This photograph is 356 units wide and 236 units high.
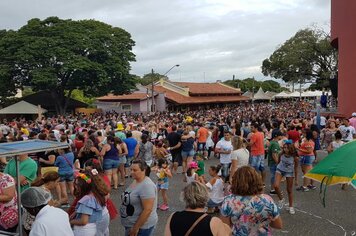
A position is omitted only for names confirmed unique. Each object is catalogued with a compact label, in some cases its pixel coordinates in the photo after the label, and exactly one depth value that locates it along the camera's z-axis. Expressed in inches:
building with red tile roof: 1815.9
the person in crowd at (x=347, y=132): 480.7
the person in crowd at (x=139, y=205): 167.9
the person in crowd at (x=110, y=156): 370.0
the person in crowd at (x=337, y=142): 394.6
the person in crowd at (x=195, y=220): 123.4
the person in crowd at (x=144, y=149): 409.4
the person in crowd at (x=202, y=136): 579.8
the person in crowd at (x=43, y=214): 127.6
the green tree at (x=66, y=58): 1413.6
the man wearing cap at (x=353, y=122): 539.8
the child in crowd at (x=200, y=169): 319.5
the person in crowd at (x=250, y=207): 141.9
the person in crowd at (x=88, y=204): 161.6
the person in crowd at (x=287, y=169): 298.8
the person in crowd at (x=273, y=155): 352.0
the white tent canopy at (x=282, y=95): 2534.4
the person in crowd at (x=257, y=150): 380.2
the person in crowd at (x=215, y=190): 289.4
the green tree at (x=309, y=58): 1825.8
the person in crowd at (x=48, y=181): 187.3
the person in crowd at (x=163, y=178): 321.1
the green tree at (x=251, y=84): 3873.3
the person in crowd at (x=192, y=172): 307.3
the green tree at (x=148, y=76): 3778.5
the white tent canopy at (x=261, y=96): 2716.5
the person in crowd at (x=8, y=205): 175.8
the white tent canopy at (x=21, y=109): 1412.8
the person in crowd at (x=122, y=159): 393.4
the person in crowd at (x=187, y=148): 458.6
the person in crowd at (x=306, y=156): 377.1
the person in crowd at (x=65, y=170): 322.7
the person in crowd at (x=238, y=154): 323.0
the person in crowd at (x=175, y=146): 459.0
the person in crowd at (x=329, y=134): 505.0
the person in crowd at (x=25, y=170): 224.4
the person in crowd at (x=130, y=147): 422.6
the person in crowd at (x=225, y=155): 366.9
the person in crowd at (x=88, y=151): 362.3
